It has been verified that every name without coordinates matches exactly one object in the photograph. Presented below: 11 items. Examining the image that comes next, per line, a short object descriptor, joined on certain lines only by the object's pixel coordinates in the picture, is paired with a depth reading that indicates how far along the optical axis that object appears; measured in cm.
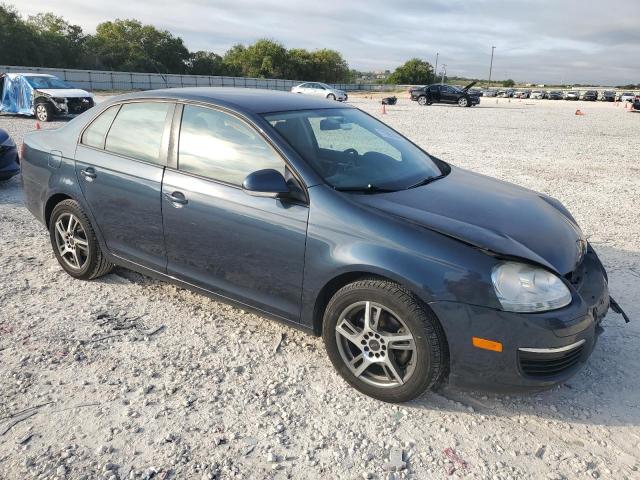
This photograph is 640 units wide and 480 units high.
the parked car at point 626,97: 5784
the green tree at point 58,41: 5659
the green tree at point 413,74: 10156
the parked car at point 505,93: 6686
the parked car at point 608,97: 6425
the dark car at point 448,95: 3562
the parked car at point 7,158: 721
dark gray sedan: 261
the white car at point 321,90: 3255
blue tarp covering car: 1508
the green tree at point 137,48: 6456
